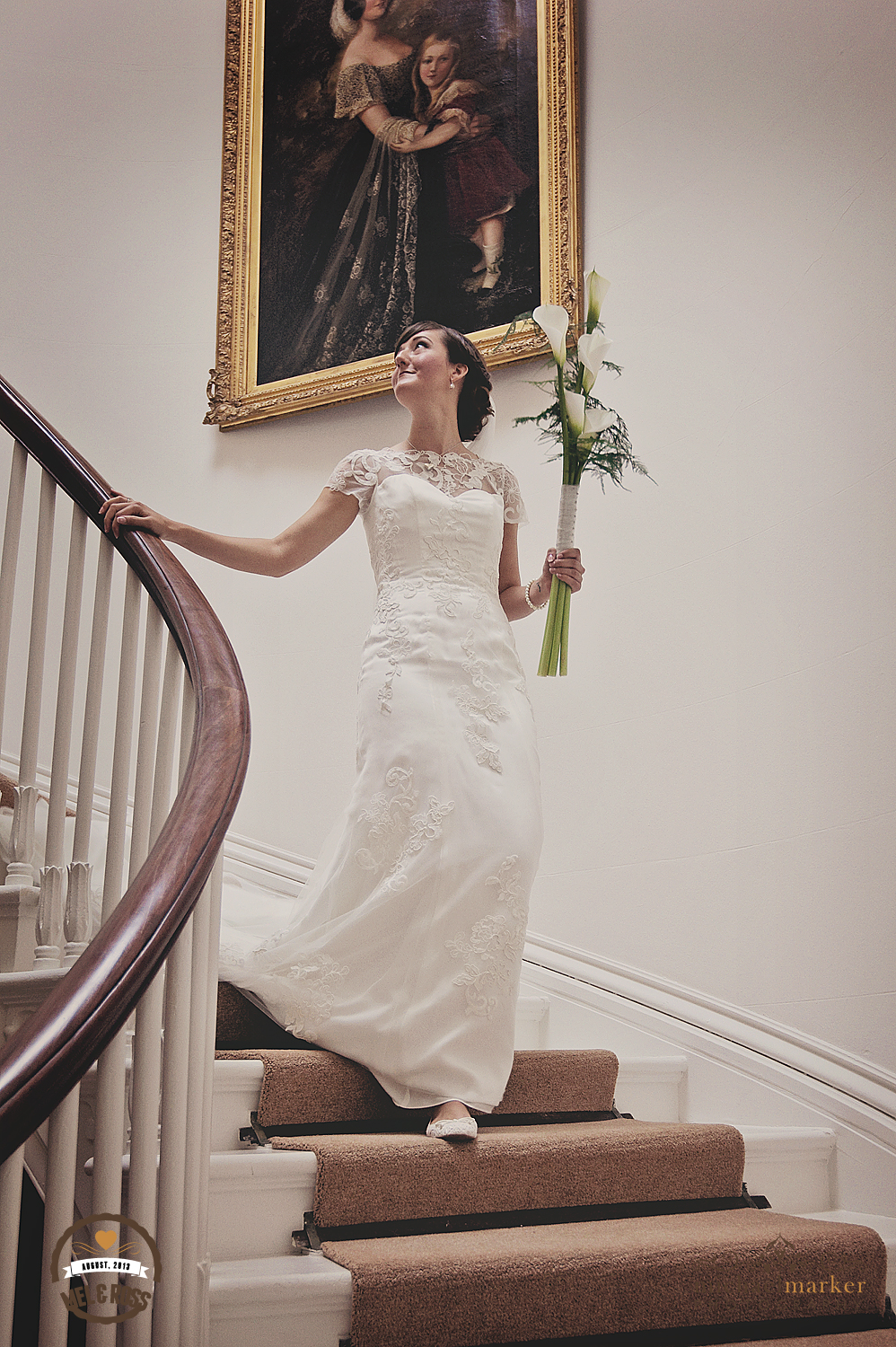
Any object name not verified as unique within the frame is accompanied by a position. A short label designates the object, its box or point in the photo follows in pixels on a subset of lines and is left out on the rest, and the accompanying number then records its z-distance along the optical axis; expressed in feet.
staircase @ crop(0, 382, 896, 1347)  4.37
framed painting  12.15
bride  7.25
